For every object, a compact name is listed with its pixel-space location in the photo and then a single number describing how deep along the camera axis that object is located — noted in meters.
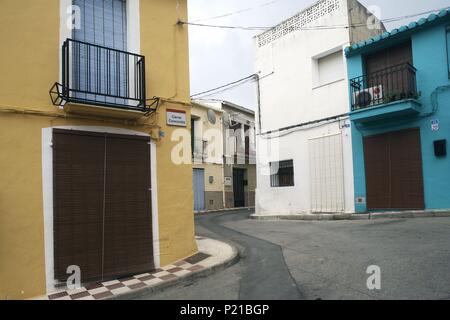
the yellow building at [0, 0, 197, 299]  5.06
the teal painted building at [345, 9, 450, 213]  9.24
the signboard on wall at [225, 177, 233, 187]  20.14
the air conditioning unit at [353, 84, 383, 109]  10.38
